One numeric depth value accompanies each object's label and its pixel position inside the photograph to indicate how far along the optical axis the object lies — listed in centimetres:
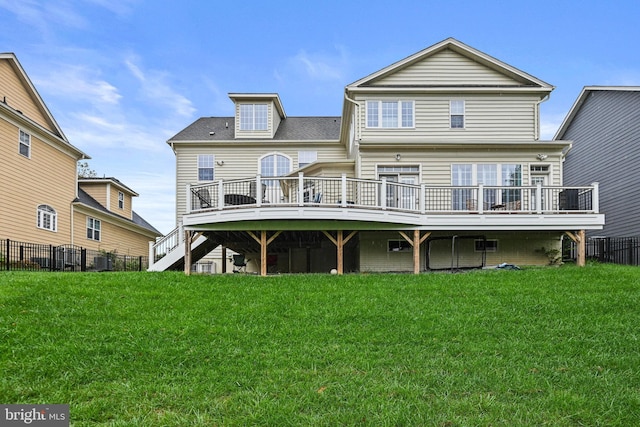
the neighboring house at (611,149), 1652
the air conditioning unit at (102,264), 1792
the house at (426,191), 1206
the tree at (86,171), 3894
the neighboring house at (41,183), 1597
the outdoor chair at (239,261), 1382
